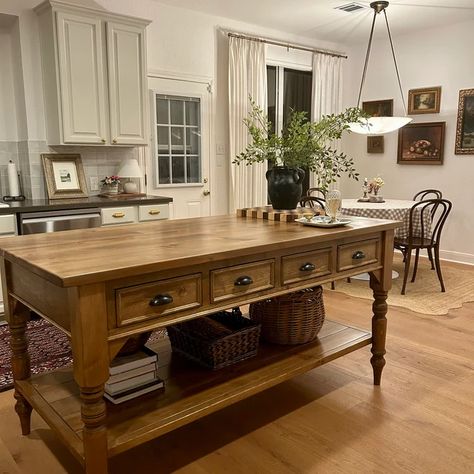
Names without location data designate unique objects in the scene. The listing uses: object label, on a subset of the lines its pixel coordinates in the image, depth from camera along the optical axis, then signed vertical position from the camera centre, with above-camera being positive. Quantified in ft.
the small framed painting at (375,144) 20.58 +0.91
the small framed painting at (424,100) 18.54 +2.55
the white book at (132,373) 6.23 -2.76
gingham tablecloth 14.44 -1.46
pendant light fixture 14.66 +1.29
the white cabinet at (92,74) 12.41 +2.48
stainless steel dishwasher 11.50 -1.38
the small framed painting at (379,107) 20.15 +2.47
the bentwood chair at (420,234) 14.40 -2.18
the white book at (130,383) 6.22 -2.90
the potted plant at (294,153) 8.14 +0.21
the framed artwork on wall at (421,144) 18.60 +0.85
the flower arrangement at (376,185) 16.39 -0.70
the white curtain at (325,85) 19.98 +3.40
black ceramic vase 8.47 -0.38
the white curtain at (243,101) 16.99 +2.34
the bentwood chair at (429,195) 17.14 -1.19
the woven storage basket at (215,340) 7.14 -2.71
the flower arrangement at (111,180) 14.26 -0.45
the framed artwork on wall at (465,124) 17.60 +1.53
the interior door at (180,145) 15.69 +0.67
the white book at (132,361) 6.22 -2.64
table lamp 14.40 -0.12
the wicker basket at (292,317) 7.94 -2.56
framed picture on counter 13.25 -0.30
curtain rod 16.88 +4.69
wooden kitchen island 4.95 -1.58
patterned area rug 9.28 -3.96
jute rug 13.34 -3.90
